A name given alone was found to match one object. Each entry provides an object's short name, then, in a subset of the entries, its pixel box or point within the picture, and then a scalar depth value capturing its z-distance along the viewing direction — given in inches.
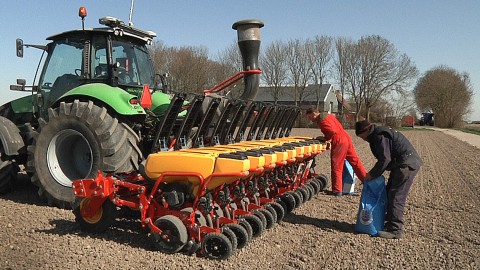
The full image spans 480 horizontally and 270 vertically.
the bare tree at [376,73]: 1781.5
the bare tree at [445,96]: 2146.9
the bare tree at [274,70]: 1777.8
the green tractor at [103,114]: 204.7
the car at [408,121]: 2070.6
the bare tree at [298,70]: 1808.6
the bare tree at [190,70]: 1255.3
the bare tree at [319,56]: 1823.3
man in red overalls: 269.4
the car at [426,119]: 2343.8
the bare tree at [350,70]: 1801.2
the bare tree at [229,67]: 1422.9
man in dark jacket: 190.9
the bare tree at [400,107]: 1791.3
